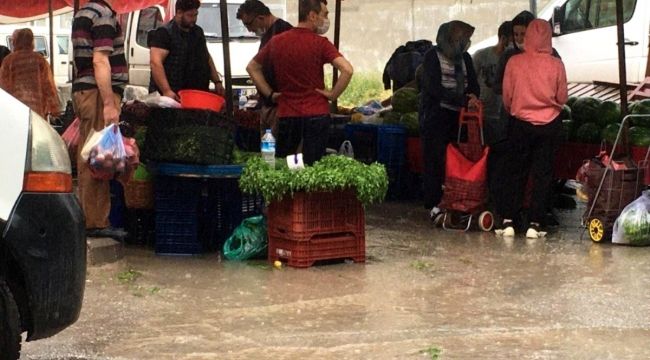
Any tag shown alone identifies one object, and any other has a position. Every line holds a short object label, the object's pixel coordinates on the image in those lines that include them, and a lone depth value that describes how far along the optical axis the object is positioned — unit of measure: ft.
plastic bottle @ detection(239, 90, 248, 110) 46.90
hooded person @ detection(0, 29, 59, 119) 50.08
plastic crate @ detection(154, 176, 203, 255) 31.50
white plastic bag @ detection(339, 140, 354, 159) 37.40
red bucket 31.99
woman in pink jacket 34.96
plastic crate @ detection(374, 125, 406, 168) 44.08
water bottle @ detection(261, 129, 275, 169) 30.12
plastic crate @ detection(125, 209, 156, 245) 33.58
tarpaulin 66.49
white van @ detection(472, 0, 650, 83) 57.98
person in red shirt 31.96
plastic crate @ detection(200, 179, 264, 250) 32.17
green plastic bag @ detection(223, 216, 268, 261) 31.55
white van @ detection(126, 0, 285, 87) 72.59
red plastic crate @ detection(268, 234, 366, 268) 30.25
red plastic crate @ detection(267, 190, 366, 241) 29.84
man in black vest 34.50
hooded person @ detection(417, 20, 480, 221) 38.01
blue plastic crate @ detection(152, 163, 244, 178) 30.89
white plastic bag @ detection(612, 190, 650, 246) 33.99
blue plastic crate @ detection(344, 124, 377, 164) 45.16
